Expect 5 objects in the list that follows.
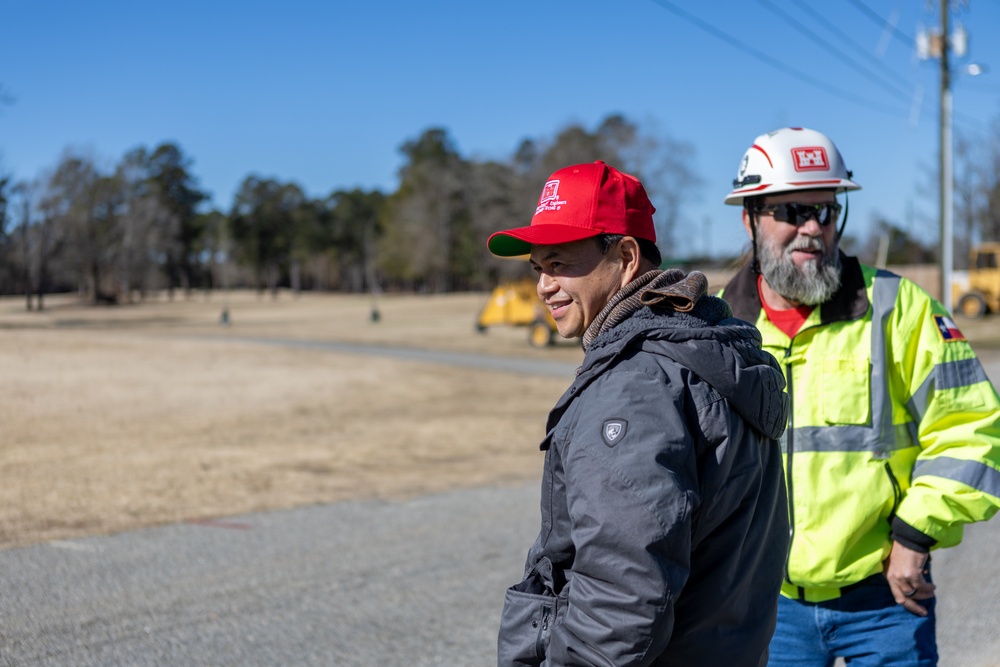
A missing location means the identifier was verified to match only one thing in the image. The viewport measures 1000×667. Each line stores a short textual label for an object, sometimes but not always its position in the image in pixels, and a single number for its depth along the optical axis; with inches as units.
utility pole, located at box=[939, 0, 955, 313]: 887.1
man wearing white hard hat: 99.0
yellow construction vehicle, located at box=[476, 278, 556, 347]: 1234.6
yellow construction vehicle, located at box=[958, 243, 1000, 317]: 1390.3
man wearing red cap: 60.2
